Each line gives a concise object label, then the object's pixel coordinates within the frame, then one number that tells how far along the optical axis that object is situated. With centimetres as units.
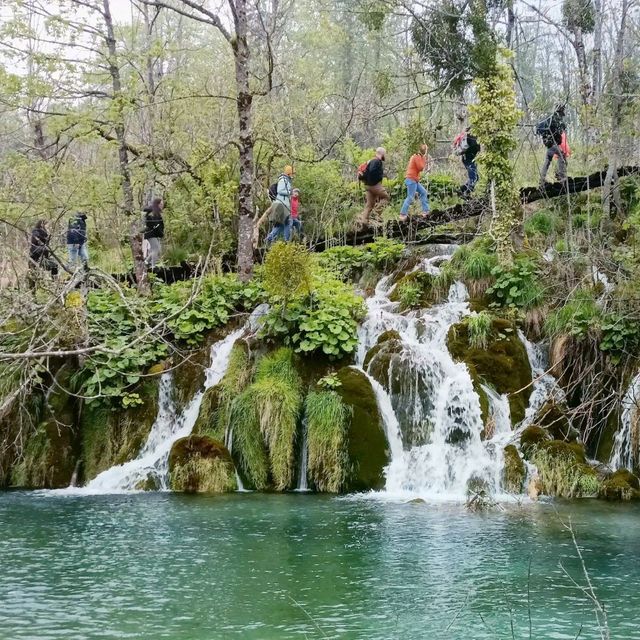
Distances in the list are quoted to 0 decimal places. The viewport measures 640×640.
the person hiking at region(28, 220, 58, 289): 950
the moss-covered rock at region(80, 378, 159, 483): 1307
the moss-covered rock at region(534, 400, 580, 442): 1200
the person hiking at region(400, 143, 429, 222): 1632
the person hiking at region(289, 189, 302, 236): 1716
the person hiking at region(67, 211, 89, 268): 1503
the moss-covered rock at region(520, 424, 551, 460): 1150
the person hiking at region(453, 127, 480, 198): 1722
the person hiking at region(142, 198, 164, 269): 1702
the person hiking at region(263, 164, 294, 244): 1555
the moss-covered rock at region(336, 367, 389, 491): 1201
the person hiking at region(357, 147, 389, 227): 1673
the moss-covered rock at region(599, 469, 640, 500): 1090
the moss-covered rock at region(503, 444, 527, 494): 1123
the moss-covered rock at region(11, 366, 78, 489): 1302
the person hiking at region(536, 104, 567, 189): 1569
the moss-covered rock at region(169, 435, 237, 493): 1206
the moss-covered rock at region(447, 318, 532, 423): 1262
